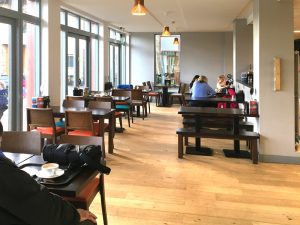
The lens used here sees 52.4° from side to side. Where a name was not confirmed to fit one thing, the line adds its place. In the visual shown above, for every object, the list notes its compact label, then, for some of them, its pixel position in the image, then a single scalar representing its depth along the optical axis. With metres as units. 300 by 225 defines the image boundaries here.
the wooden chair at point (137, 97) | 8.15
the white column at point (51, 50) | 5.79
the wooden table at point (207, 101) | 6.30
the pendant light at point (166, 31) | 7.82
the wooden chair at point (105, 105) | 5.09
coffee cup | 1.75
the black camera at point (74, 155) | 1.84
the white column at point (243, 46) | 8.12
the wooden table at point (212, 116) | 4.71
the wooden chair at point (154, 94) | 10.93
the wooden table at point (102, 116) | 4.46
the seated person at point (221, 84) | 8.70
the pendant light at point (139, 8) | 4.00
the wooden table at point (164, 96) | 11.16
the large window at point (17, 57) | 4.93
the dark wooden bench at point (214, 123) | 5.57
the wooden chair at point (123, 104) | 7.36
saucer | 1.72
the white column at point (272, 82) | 4.45
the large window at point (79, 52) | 7.09
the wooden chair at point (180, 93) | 10.98
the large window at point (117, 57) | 10.58
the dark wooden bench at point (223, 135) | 4.52
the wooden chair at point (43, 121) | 4.30
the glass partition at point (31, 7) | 5.38
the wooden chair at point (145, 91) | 9.22
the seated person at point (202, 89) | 6.89
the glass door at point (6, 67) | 4.89
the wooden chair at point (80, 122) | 4.30
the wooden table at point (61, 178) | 1.65
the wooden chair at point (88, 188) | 2.12
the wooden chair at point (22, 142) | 2.53
